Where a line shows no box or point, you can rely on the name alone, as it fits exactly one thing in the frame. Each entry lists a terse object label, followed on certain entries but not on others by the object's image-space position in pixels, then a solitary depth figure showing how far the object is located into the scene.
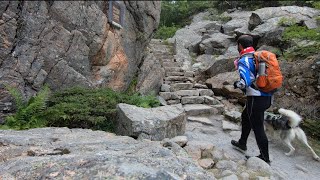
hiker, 2.97
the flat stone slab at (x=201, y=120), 4.84
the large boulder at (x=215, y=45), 9.04
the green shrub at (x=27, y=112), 3.32
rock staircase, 5.40
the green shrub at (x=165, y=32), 12.05
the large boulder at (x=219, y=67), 7.02
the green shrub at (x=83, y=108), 3.50
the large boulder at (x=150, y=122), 3.41
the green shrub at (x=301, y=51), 5.11
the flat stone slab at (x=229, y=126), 4.52
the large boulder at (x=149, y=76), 5.83
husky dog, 3.37
